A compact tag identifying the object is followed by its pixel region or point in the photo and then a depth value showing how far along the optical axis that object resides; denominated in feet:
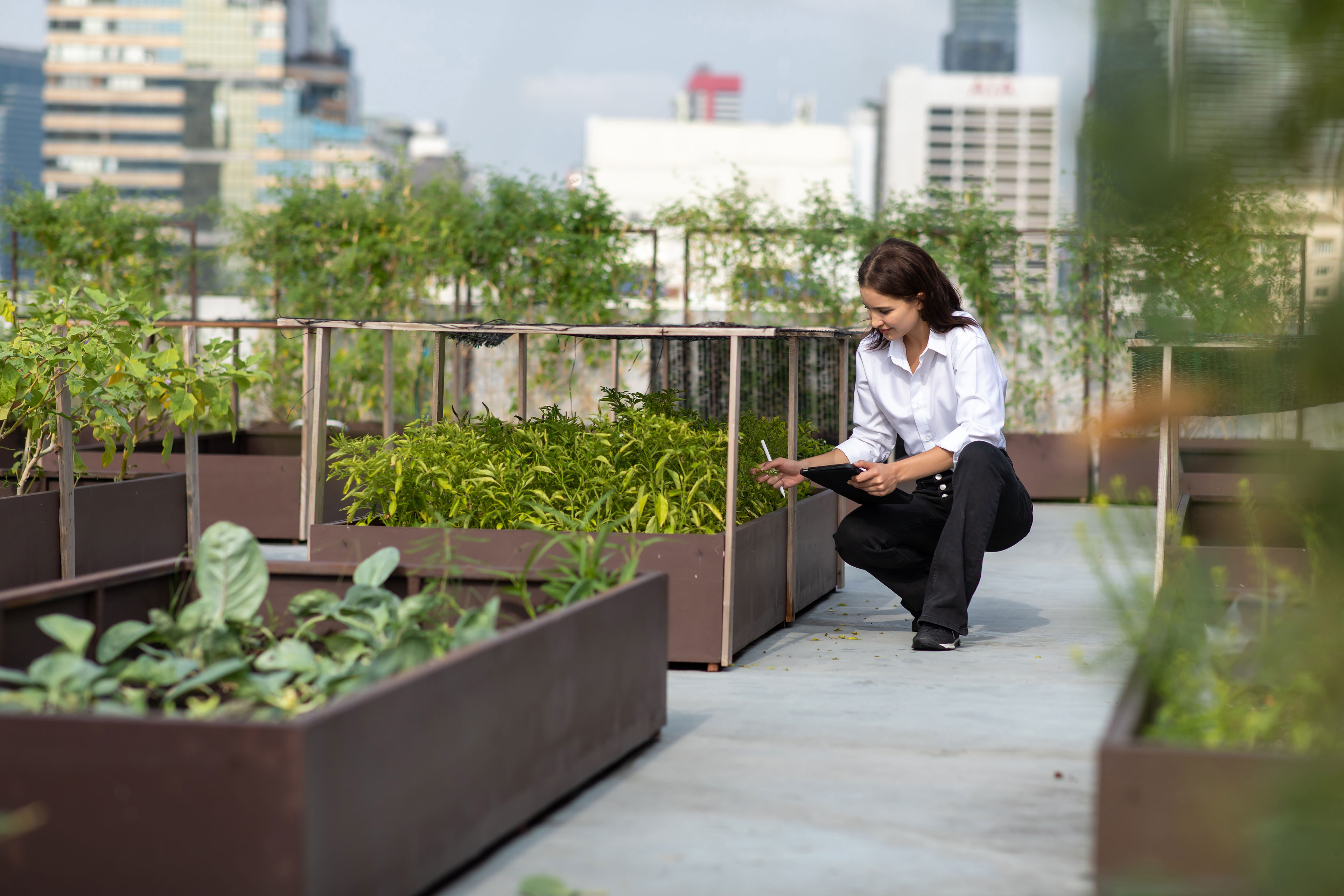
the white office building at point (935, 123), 418.51
